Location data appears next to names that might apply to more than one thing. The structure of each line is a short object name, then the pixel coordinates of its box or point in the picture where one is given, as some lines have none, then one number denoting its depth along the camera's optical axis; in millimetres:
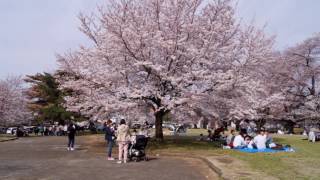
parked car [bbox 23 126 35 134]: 59244
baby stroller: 18209
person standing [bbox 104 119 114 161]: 19016
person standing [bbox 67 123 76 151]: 23822
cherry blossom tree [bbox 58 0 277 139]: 23234
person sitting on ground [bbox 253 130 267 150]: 21734
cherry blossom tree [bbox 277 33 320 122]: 51031
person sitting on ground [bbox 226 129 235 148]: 23845
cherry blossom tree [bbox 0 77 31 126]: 55469
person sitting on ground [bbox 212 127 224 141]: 32431
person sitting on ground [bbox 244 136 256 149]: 22172
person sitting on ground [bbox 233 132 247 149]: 22703
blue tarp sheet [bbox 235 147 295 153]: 21116
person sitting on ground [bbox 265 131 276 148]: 22186
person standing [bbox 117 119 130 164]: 17797
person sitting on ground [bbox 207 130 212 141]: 32525
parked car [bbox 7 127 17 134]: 56594
